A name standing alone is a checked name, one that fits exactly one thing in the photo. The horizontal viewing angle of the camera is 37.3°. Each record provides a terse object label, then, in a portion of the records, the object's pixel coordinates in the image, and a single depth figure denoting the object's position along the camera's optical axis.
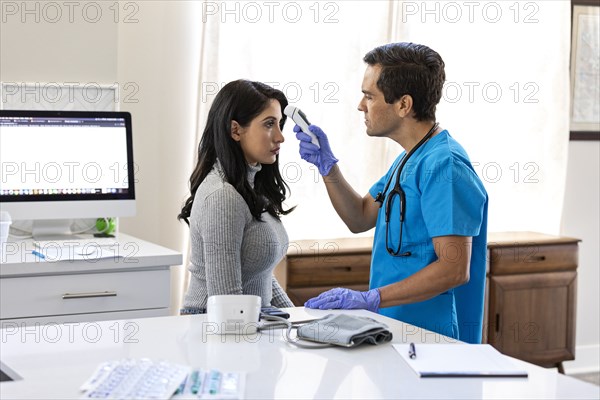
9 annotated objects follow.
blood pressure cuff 1.89
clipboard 1.71
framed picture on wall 4.88
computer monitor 3.28
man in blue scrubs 2.36
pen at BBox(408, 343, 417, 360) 1.81
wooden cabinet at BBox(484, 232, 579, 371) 4.27
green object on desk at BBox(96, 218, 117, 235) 3.62
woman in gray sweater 2.32
